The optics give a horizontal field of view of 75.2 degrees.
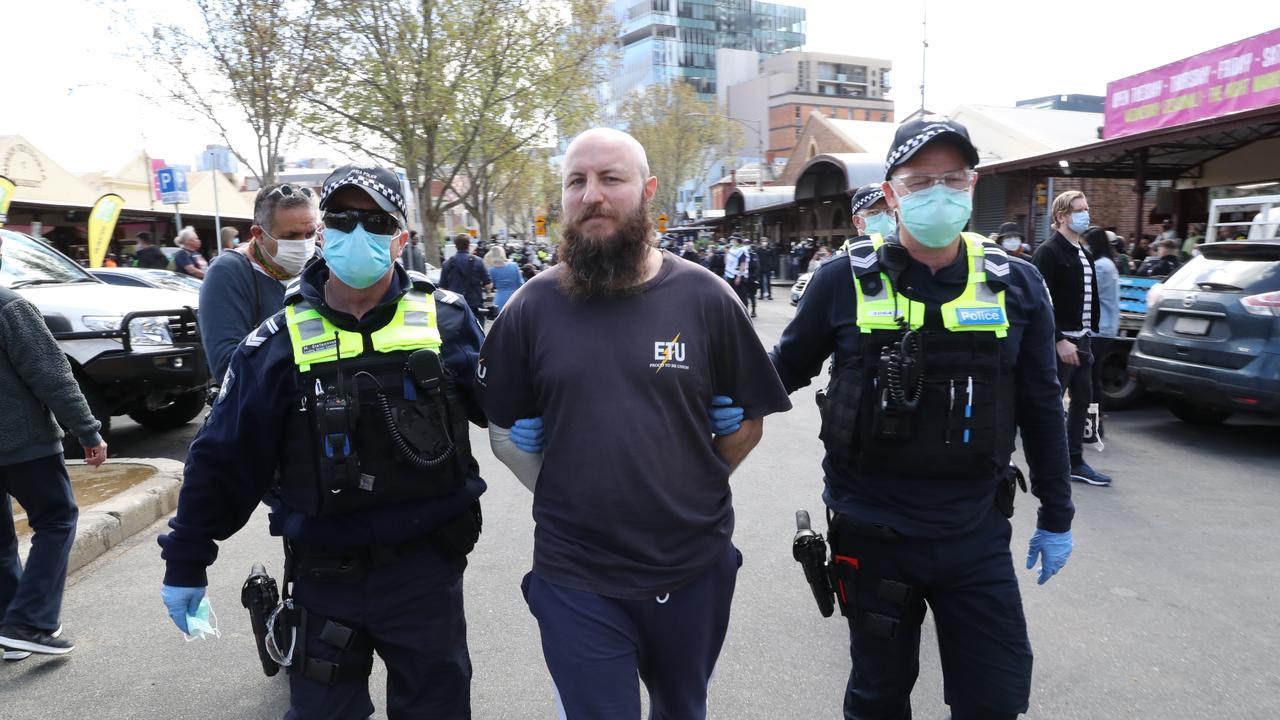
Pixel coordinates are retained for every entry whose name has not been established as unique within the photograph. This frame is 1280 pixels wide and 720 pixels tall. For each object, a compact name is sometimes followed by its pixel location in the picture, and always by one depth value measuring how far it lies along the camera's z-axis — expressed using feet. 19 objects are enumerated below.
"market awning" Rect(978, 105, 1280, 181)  39.45
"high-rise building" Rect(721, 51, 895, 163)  315.78
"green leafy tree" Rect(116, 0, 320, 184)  55.77
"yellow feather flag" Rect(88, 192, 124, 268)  52.01
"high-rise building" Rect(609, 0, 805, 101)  370.73
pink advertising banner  48.19
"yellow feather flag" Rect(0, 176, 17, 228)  37.78
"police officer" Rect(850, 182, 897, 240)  19.25
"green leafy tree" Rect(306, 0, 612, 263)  64.08
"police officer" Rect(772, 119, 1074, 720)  7.61
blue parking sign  53.16
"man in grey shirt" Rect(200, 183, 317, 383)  11.04
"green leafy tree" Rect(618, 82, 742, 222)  185.88
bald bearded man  6.82
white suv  22.34
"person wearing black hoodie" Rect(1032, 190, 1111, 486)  19.04
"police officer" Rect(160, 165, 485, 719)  7.45
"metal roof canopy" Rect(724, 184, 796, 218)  126.72
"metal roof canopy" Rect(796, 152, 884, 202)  95.66
